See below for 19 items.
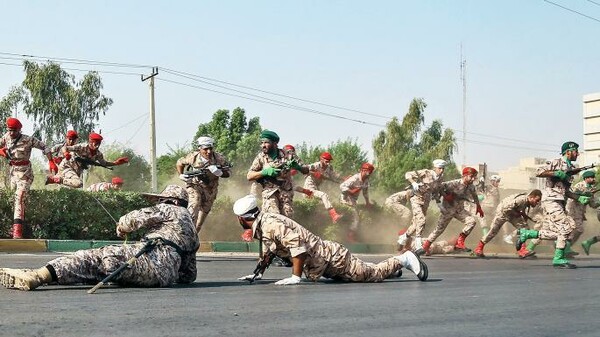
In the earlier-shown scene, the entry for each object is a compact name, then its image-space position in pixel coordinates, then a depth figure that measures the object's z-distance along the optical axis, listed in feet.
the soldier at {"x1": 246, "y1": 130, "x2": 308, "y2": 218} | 40.65
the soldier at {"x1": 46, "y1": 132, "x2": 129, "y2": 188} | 54.70
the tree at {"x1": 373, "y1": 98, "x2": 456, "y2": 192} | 192.69
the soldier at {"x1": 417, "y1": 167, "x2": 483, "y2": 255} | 57.18
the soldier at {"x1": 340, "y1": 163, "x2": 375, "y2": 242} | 64.49
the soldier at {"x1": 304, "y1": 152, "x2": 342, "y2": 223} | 60.11
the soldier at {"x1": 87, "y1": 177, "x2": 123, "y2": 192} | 56.54
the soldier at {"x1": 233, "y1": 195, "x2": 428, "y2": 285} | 28.94
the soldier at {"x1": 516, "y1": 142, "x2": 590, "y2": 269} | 45.83
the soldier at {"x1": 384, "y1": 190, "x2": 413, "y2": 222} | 67.26
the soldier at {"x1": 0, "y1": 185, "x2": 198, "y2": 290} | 25.90
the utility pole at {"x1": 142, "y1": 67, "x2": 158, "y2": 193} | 130.64
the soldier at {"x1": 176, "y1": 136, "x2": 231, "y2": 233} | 44.16
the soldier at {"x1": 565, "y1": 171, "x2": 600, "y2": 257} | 61.52
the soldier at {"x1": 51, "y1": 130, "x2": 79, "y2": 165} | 54.64
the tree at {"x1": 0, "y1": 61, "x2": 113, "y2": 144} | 165.99
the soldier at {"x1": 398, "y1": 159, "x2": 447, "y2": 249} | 56.54
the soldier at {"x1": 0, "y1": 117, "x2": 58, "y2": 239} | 47.73
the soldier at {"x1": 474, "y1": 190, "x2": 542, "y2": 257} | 57.72
